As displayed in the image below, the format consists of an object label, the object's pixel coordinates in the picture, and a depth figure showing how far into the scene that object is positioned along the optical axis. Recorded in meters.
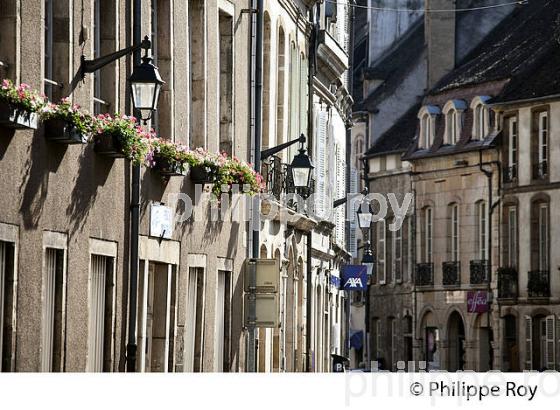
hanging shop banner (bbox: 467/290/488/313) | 70.00
